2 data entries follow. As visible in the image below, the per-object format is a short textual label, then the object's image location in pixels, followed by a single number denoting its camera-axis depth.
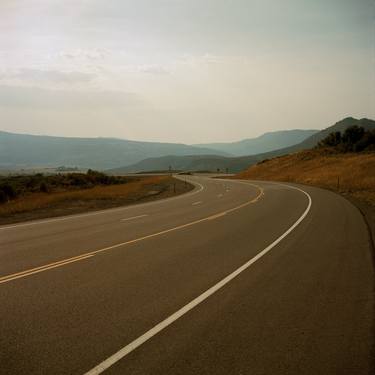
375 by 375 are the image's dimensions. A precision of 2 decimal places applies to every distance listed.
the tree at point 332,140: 91.35
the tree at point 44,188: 47.67
